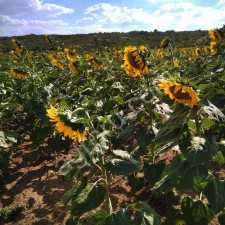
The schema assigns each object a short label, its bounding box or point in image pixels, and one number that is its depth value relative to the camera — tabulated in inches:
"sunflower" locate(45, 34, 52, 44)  189.3
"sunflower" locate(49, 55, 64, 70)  203.9
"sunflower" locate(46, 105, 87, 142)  64.1
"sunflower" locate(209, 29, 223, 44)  170.8
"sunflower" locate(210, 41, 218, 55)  180.1
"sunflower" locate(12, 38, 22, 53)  190.8
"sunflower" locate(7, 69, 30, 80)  164.7
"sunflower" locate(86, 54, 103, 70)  178.8
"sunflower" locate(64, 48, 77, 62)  200.8
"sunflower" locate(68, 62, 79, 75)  159.0
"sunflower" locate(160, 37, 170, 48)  168.3
